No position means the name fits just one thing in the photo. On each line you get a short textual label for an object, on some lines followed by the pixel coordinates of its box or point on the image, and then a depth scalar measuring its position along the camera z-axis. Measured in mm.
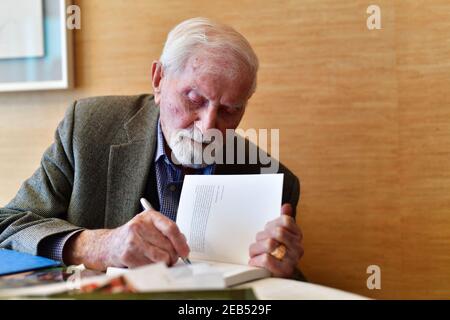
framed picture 1706
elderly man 1219
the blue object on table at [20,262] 854
